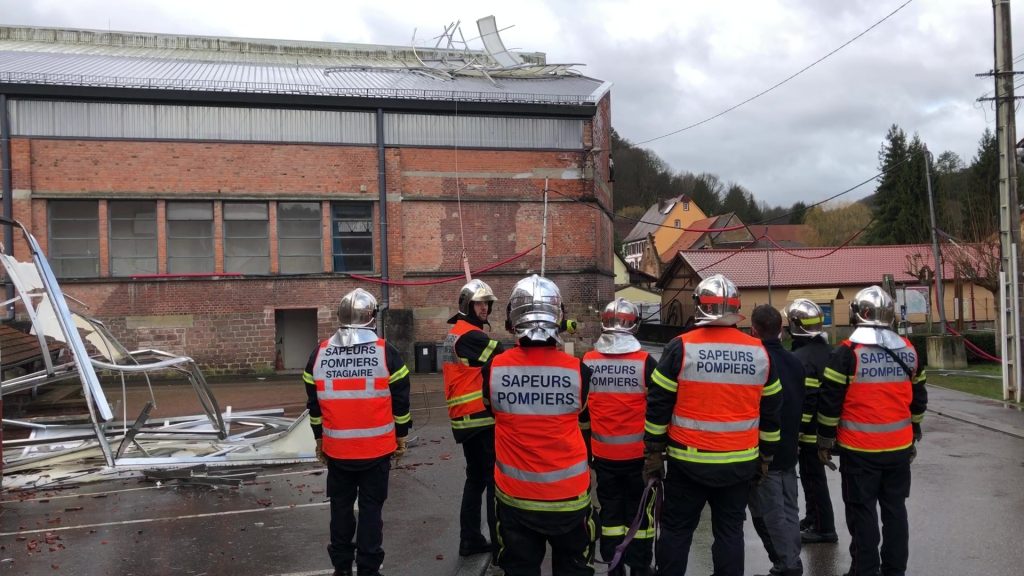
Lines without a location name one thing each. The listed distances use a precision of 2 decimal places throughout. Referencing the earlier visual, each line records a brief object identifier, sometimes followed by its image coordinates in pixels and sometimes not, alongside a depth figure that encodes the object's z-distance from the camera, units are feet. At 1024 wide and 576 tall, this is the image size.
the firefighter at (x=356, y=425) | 17.40
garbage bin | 74.84
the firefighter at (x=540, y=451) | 13.10
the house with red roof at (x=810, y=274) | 126.31
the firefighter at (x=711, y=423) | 14.79
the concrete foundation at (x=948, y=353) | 70.69
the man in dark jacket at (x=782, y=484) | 17.84
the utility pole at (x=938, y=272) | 78.69
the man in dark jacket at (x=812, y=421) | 19.17
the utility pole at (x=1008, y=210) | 46.34
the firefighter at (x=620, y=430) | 17.19
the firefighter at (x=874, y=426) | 16.80
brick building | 71.36
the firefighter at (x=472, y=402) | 18.61
